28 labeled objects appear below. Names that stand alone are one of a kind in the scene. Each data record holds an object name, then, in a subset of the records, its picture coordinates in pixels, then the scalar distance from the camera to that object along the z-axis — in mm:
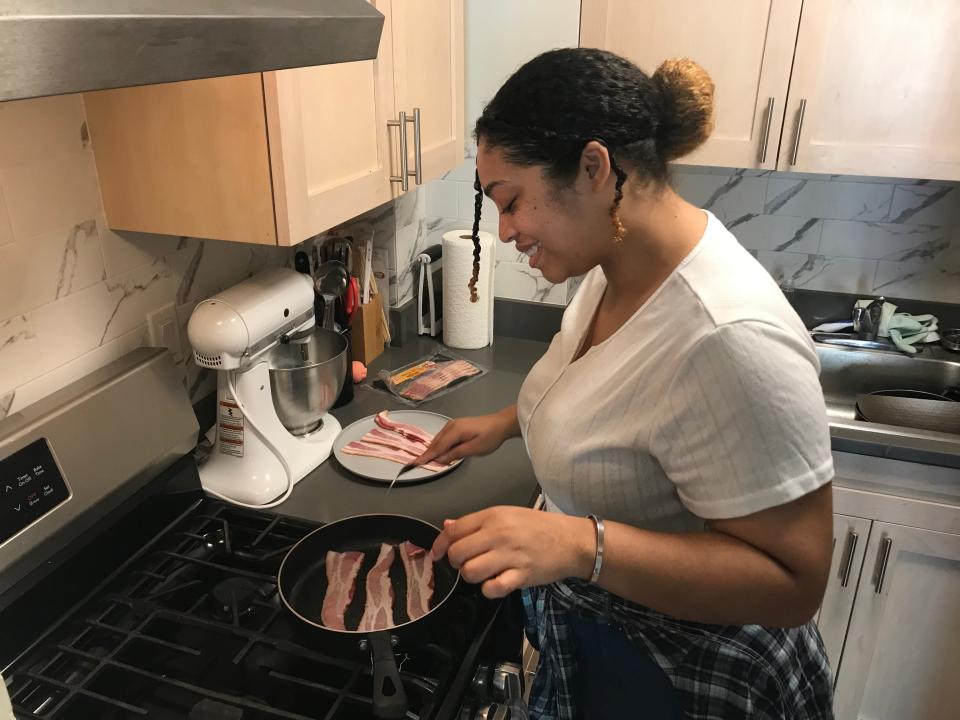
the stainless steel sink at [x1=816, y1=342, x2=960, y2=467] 1899
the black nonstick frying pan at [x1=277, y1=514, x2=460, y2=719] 945
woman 847
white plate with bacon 1455
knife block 1881
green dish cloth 1925
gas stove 972
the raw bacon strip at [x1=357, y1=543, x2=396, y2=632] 1081
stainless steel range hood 481
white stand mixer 1252
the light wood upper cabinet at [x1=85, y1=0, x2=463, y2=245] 1118
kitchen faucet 1968
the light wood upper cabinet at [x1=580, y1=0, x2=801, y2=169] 1566
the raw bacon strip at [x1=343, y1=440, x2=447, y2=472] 1500
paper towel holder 2080
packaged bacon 1795
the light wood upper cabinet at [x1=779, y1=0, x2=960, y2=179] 1499
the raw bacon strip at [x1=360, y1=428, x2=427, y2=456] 1522
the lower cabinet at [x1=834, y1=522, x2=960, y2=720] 1679
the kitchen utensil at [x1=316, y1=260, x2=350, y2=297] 1707
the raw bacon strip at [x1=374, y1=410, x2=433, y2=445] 1556
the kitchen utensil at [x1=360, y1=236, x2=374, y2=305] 1858
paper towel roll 1964
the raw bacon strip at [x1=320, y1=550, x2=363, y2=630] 1102
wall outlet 1361
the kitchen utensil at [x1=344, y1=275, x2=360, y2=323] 1786
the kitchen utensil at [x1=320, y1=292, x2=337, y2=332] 1701
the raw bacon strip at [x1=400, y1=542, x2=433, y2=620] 1116
